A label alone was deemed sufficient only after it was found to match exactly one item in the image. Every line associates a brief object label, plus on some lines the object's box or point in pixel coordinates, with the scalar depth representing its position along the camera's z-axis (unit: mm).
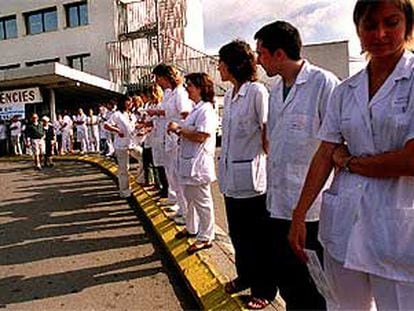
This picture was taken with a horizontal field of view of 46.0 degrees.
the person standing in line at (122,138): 8555
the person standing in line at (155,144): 7242
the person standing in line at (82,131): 22047
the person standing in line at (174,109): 6266
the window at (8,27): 32156
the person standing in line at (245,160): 3721
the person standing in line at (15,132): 22406
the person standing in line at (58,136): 21531
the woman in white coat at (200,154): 4918
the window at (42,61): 30612
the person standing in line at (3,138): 22906
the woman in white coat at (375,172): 1947
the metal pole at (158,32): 24609
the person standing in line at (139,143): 8773
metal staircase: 24750
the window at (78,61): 29734
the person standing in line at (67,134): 21847
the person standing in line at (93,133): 21812
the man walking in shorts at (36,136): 16016
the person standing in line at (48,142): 17031
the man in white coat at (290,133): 2852
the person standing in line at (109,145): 16656
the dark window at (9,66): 31600
